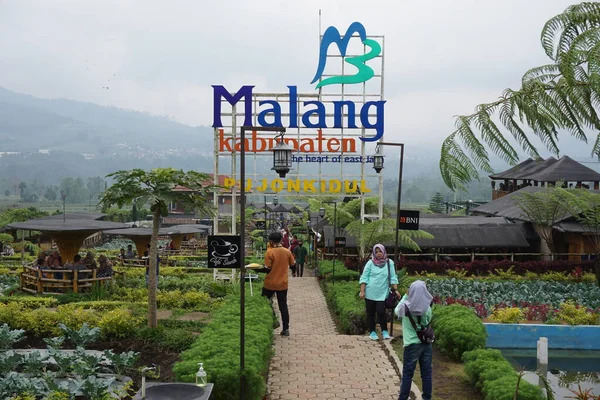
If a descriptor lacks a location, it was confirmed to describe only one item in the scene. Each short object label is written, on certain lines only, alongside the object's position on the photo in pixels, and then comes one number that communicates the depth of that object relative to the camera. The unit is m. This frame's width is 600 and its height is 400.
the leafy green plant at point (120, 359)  8.25
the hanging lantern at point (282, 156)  10.30
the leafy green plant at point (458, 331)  10.20
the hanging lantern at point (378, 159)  20.48
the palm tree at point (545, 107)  5.36
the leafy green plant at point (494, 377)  7.48
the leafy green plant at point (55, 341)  9.00
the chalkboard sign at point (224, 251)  8.89
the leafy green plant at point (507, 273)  23.22
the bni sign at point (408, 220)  12.59
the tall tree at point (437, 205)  80.09
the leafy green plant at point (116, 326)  10.66
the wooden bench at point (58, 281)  16.16
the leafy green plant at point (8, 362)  8.06
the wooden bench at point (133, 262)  22.45
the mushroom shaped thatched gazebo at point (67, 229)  16.69
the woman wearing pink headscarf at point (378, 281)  10.54
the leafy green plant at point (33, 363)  8.04
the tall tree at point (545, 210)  25.22
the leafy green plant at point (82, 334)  9.51
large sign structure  20.28
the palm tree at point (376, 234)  21.19
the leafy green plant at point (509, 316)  13.52
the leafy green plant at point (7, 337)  9.13
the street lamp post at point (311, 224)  29.69
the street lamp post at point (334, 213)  19.81
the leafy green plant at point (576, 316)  14.16
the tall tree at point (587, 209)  23.06
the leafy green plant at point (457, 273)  23.02
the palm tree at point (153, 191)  10.51
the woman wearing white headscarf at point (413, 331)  7.62
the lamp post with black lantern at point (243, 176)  7.73
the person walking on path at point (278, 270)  11.31
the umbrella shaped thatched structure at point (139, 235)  23.17
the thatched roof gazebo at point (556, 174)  35.19
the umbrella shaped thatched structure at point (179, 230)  26.93
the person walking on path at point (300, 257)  24.61
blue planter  12.58
